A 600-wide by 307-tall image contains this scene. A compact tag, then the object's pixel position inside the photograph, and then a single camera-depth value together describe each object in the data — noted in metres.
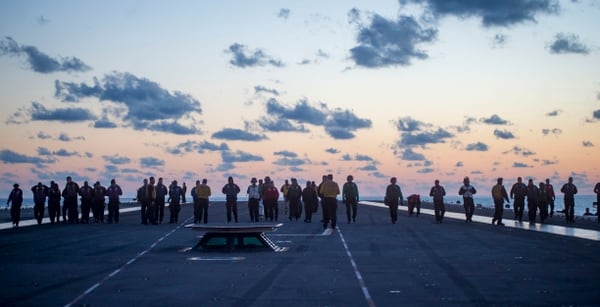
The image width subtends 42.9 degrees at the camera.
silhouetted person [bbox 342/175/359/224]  34.47
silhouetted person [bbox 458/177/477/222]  35.41
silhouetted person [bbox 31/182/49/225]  35.56
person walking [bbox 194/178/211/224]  34.19
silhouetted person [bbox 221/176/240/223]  35.56
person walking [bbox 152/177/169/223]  35.38
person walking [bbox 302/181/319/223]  37.22
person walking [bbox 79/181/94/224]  38.25
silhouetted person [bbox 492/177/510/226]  33.12
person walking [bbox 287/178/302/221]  38.97
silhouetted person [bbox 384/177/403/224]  35.31
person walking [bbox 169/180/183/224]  35.88
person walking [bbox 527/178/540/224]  34.69
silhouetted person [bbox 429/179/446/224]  35.66
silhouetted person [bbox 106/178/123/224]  37.25
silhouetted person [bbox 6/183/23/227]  33.53
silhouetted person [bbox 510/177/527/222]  34.68
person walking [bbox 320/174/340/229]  30.47
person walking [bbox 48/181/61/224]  36.38
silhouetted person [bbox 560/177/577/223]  35.84
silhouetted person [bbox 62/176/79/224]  36.88
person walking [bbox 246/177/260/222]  36.06
